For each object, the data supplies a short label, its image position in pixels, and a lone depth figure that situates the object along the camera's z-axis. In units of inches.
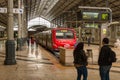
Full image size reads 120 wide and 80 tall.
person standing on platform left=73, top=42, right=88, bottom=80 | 323.3
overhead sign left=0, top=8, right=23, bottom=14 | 598.5
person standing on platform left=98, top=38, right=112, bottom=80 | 306.3
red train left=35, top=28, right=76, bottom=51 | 924.0
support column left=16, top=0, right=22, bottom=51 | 1022.8
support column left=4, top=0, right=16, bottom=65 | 573.6
